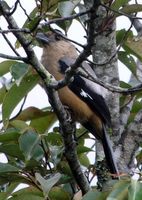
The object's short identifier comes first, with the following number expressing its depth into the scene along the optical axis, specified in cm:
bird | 802
